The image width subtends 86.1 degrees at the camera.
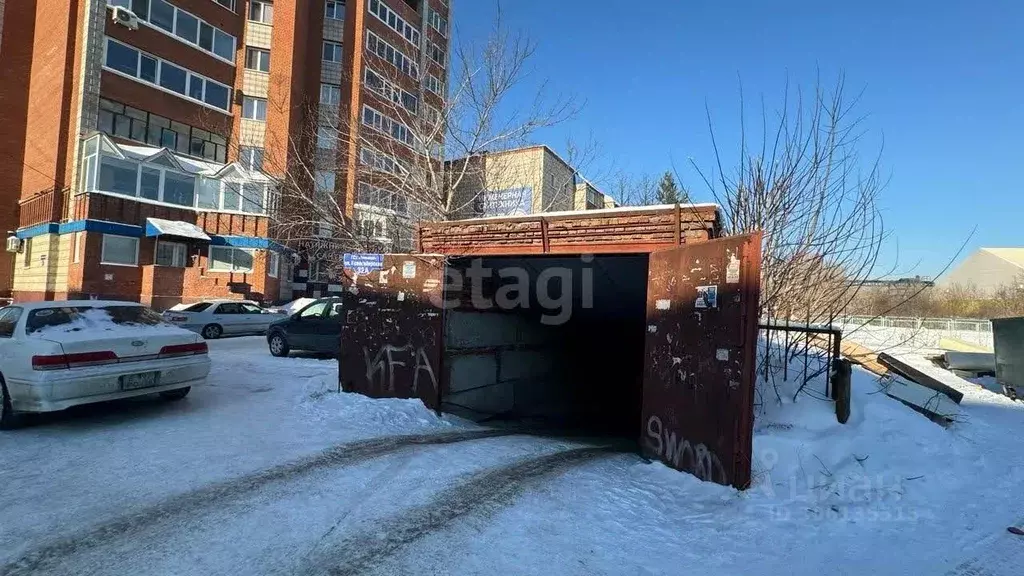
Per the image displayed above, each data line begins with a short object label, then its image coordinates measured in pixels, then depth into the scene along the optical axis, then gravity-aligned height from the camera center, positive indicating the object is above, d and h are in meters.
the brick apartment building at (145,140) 24.81 +7.07
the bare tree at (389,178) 14.38 +3.14
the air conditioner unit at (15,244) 27.14 +1.47
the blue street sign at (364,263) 8.36 +0.44
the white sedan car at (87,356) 5.79 -0.88
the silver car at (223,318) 18.31 -1.18
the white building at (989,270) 54.27 +5.66
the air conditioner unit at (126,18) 25.92 +12.50
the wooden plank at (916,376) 8.78 -0.97
